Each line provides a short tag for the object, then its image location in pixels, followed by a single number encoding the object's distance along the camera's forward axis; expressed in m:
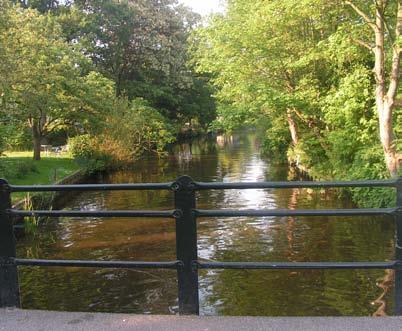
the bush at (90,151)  29.44
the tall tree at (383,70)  14.30
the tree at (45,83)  20.67
